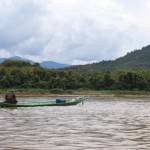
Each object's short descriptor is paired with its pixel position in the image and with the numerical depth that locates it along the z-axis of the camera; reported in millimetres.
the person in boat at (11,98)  42281
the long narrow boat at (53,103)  41812
